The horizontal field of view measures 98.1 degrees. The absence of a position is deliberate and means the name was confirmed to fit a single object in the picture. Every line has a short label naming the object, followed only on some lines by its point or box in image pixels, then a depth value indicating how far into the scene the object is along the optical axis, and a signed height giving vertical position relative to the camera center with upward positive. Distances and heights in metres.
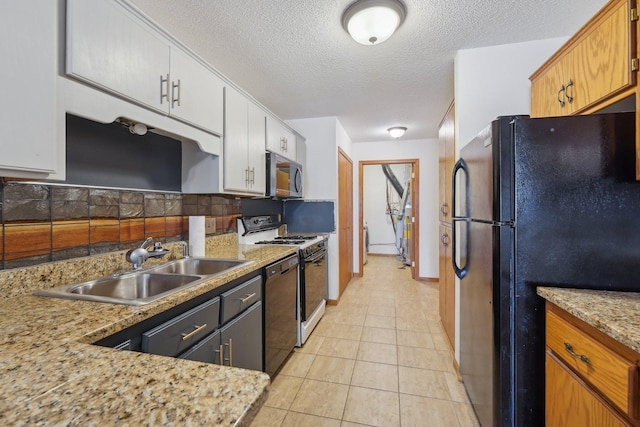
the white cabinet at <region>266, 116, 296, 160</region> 2.65 +0.79
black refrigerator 1.11 -0.06
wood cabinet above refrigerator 1.10 +0.70
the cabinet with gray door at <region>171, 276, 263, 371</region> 1.31 -0.62
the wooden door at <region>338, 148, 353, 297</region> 3.77 -0.08
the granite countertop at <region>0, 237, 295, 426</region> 0.43 -0.31
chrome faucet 1.50 -0.22
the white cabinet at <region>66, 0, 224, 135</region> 1.05 +0.70
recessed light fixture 3.96 +1.21
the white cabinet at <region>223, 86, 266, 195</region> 1.98 +0.55
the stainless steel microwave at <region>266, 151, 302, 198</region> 2.59 +0.39
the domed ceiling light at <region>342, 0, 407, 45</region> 1.55 +1.14
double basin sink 1.11 -0.33
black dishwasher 1.86 -0.71
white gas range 2.43 -0.45
